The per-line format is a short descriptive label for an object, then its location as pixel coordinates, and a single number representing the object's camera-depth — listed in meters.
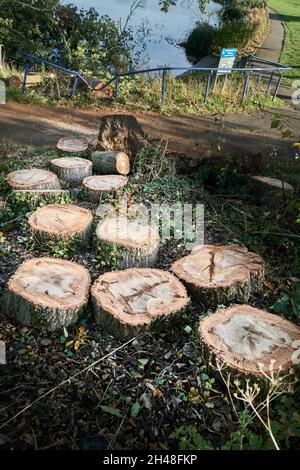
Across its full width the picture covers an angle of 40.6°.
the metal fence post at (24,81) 8.99
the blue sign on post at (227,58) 9.61
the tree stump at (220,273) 3.11
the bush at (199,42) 17.98
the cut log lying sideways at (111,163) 4.88
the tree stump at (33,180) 4.26
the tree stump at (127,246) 3.39
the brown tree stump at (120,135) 5.19
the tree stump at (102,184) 4.43
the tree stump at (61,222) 3.54
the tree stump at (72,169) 4.74
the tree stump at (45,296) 2.79
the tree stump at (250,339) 2.45
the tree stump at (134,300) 2.76
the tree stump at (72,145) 5.37
